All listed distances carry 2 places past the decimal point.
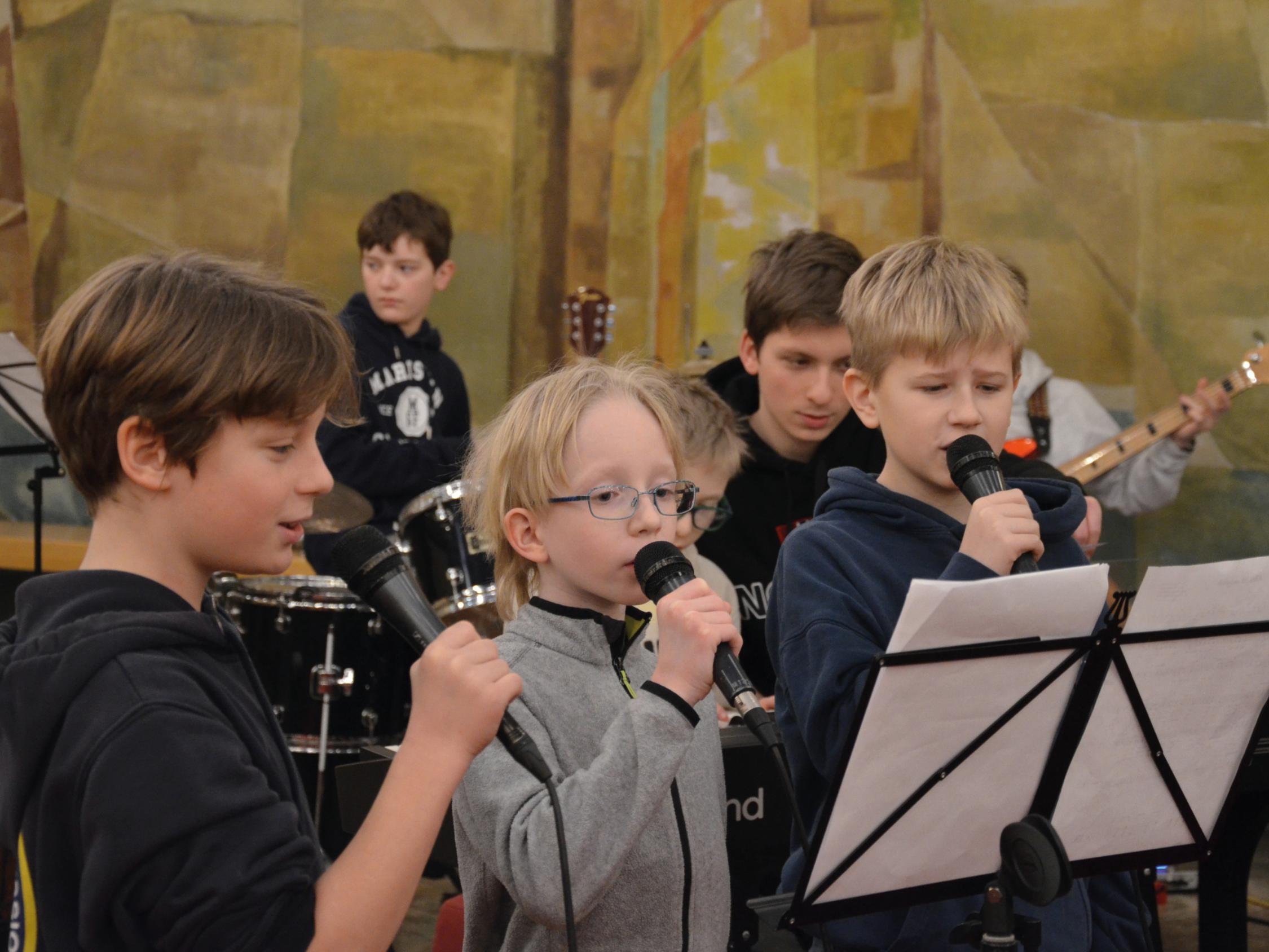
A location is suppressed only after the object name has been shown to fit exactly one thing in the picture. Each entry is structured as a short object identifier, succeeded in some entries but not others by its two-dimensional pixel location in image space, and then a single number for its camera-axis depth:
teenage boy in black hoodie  3.67
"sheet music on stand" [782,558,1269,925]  2.57
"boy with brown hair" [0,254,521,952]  2.34
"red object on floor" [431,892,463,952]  3.14
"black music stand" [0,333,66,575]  4.34
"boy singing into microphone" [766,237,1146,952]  2.76
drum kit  4.64
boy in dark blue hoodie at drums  5.02
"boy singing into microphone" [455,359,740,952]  2.55
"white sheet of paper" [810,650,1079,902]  2.57
